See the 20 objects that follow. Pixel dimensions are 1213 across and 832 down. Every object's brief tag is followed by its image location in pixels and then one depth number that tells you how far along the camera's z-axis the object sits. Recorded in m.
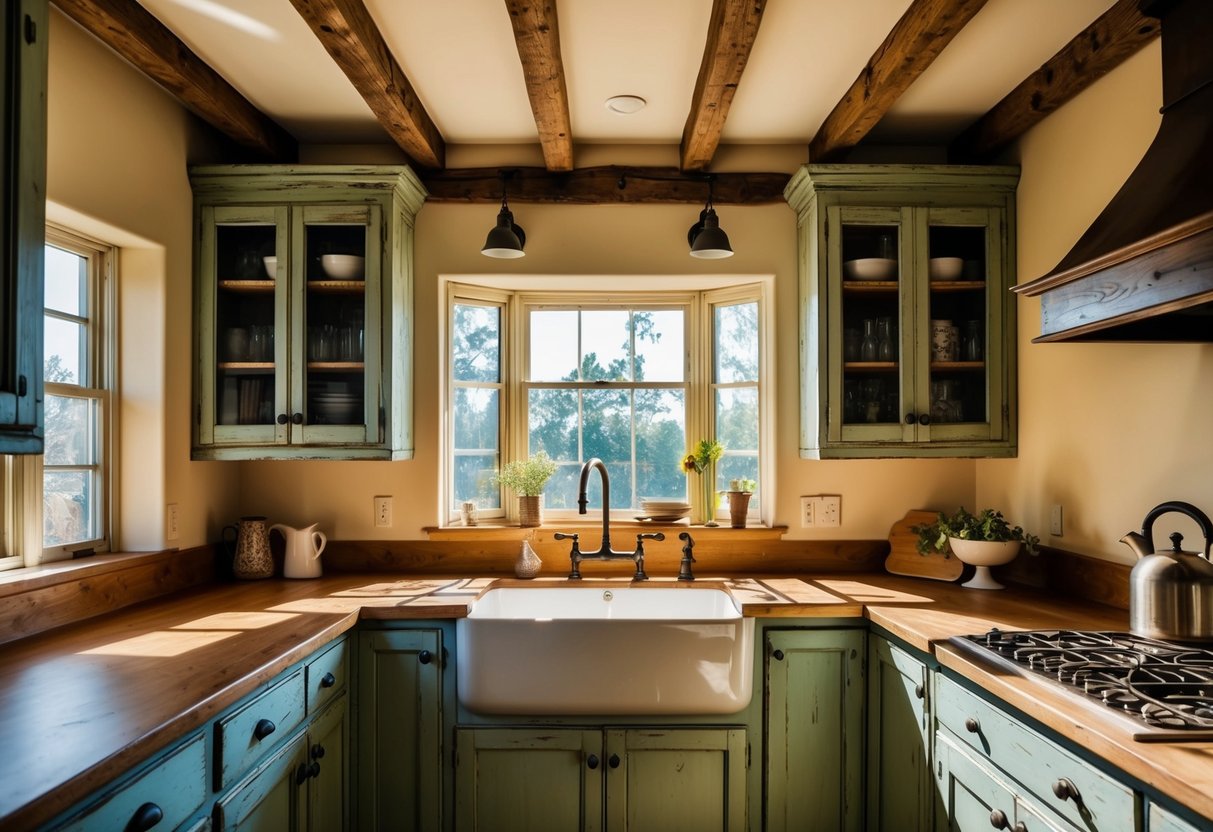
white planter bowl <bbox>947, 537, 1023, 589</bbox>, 2.60
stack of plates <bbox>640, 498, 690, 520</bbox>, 3.08
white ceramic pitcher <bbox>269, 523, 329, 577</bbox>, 2.89
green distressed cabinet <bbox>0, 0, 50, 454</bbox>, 1.41
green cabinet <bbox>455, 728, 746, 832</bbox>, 2.37
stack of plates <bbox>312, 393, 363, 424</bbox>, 2.77
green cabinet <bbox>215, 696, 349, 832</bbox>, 1.68
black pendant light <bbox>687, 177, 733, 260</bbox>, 2.72
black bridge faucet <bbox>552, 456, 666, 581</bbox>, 2.89
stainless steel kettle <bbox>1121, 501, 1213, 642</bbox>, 1.76
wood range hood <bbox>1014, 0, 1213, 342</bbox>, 1.42
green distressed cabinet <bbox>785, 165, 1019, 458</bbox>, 2.77
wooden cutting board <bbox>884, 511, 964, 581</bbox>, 2.80
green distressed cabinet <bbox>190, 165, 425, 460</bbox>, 2.73
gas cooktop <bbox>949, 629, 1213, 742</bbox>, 1.32
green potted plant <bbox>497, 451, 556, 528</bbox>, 3.11
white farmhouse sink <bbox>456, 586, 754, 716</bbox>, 2.35
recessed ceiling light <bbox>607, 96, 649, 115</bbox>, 2.65
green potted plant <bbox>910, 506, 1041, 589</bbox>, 2.61
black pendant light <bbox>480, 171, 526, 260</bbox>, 2.73
